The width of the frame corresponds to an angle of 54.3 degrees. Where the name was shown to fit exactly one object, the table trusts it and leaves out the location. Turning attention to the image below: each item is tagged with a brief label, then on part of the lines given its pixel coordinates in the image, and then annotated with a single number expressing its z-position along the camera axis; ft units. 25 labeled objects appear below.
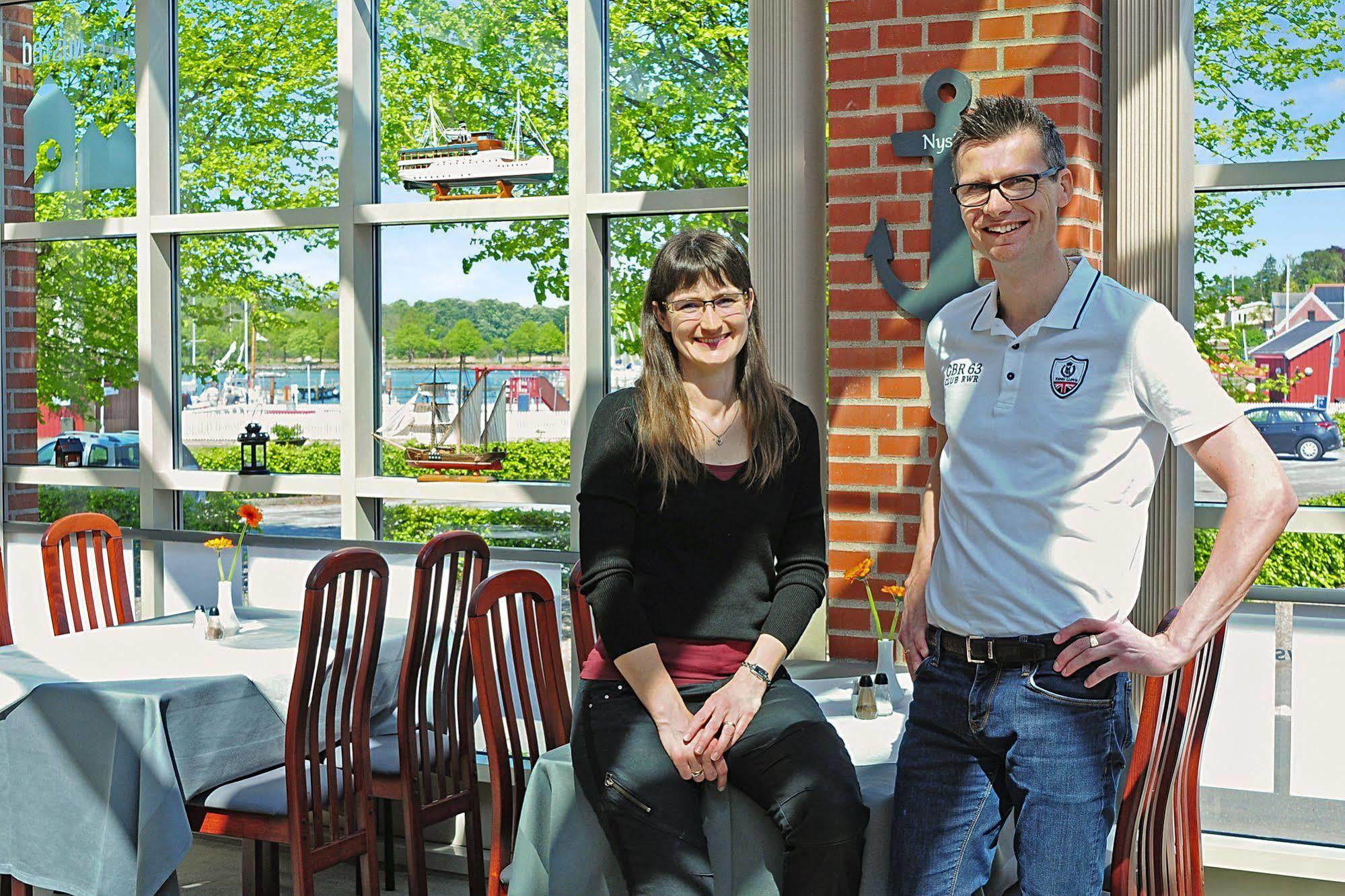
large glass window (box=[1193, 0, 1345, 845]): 11.22
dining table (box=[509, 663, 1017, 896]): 7.50
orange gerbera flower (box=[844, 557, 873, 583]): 9.29
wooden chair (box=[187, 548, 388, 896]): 10.50
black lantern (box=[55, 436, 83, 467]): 17.22
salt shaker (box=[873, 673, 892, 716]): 9.08
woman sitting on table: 7.33
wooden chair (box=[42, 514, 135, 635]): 13.66
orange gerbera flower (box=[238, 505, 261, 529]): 13.03
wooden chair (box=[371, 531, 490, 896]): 11.44
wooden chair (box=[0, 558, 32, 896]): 10.96
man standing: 6.20
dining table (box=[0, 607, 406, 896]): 10.18
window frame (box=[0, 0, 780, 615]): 13.93
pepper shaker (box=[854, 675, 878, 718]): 9.00
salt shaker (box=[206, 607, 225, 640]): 12.47
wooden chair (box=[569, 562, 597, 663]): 10.51
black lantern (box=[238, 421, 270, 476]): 16.01
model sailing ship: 14.83
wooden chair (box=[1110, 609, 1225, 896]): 7.29
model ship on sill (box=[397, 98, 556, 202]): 14.35
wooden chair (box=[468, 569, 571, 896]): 8.97
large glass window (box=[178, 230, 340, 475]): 15.61
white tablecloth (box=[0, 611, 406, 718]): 11.10
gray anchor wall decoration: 10.96
